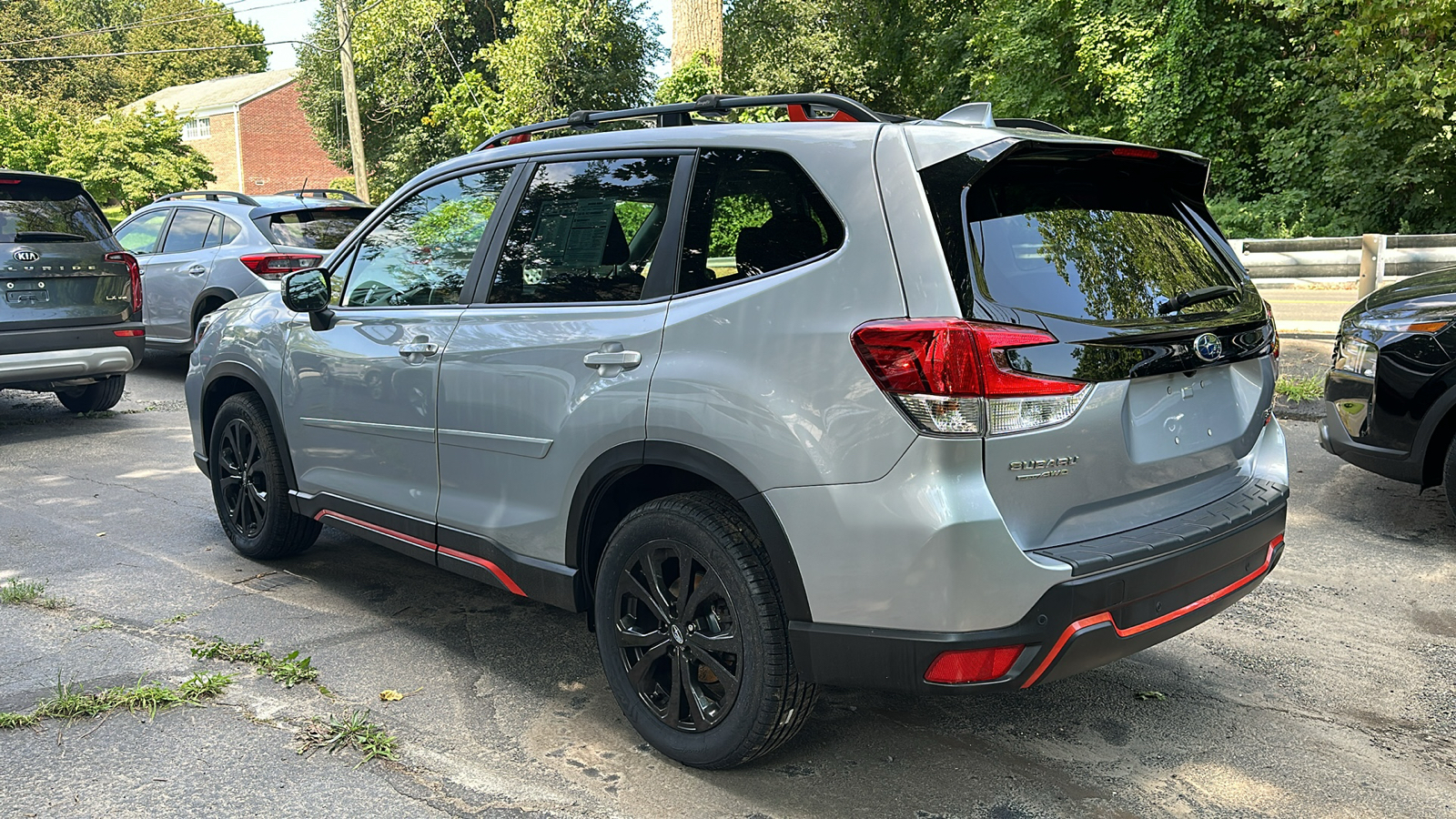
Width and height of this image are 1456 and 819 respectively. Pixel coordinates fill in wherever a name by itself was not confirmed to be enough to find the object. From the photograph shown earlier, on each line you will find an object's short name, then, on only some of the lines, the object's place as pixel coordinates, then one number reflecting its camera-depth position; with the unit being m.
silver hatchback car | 10.31
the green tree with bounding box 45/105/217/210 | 39.88
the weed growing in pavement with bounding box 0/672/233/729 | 3.67
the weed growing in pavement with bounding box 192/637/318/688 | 3.98
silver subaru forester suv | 2.75
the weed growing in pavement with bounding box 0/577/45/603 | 4.82
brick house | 50.81
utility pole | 25.73
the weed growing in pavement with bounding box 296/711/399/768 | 3.42
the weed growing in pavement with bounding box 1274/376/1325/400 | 8.90
